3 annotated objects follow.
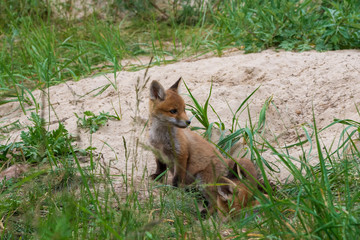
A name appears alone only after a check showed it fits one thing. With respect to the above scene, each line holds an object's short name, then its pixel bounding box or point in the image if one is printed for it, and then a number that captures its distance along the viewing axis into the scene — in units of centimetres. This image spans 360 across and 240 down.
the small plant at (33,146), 886
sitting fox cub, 870
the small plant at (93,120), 1030
